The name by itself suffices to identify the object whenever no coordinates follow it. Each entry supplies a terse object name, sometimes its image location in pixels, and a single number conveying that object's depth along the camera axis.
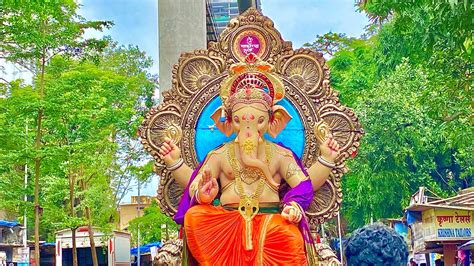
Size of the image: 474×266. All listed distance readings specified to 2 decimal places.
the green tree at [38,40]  10.79
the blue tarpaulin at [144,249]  28.77
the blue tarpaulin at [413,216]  16.29
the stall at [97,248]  22.54
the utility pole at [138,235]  20.63
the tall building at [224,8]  30.54
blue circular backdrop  6.21
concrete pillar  7.22
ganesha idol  5.20
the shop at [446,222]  14.72
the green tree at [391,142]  18.09
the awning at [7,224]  22.55
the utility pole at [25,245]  22.39
